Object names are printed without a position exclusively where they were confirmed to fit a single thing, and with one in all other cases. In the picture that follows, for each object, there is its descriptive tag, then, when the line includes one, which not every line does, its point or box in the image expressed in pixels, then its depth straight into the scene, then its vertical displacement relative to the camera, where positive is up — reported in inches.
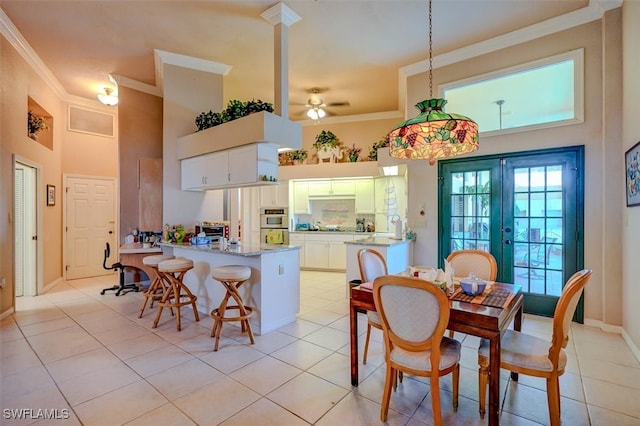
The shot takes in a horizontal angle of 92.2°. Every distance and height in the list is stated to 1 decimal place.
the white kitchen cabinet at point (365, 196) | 268.5 +14.2
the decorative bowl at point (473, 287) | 87.3 -21.4
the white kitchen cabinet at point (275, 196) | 283.4 +15.2
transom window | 146.3 +62.9
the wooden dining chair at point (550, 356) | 69.9 -35.1
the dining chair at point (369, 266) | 109.7 -20.7
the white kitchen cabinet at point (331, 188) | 278.8 +22.7
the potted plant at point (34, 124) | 185.9 +55.1
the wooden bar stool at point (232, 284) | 123.7 -29.9
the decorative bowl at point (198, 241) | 163.6 -15.3
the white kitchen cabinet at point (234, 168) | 147.6 +23.4
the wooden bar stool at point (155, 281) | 155.2 -34.7
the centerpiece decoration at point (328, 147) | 274.7 +58.4
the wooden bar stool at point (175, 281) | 139.8 -32.1
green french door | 145.7 -1.6
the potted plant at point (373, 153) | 263.0 +50.8
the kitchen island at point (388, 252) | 168.7 -23.0
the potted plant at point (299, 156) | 286.0 +52.3
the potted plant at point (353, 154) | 270.1 +51.9
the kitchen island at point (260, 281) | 134.6 -32.3
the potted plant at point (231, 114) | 151.2 +52.0
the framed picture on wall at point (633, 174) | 108.7 +14.1
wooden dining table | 69.6 -26.9
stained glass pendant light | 97.1 +26.0
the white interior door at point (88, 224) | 237.9 -8.8
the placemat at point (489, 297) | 80.5 -23.8
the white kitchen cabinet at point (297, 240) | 276.1 -25.1
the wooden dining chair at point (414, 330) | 69.2 -27.9
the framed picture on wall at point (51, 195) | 210.8 +12.3
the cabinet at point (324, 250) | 263.4 -33.3
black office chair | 197.7 -48.3
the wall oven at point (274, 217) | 279.0 -4.3
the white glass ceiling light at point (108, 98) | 220.1 +82.4
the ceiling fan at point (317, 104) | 230.5 +87.7
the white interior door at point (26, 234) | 188.4 -13.3
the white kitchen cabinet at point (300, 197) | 289.4 +14.4
